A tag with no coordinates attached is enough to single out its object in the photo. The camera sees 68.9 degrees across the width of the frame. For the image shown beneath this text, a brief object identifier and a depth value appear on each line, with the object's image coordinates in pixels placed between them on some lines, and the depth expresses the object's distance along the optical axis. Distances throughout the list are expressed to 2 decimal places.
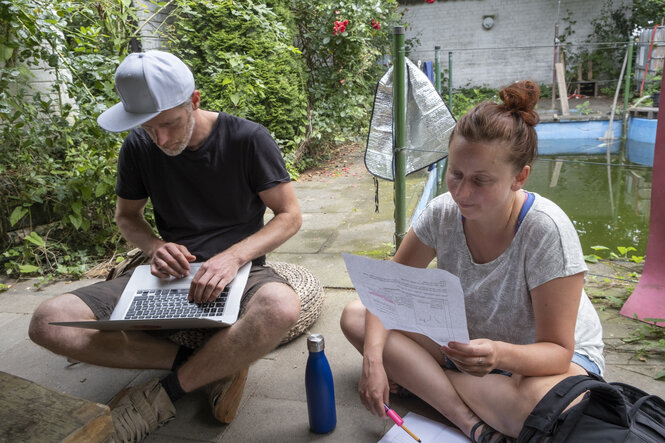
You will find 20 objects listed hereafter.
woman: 1.38
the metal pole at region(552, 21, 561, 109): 10.51
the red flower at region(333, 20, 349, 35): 6.58
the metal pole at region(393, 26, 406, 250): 2.81
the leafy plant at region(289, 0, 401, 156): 6.65
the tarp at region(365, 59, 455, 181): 3.22
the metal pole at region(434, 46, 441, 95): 5.82
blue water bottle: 1.66
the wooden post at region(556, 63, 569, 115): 10.34
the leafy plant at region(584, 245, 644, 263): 3.24
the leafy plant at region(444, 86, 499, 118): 11.16
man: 1.81
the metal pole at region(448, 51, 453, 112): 6.65
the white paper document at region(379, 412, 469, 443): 1.65
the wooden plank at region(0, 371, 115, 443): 1.06
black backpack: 1.17
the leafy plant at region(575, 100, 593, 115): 10.31
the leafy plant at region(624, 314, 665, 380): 2.14
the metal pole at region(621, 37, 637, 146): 8.84
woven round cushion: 2.05
